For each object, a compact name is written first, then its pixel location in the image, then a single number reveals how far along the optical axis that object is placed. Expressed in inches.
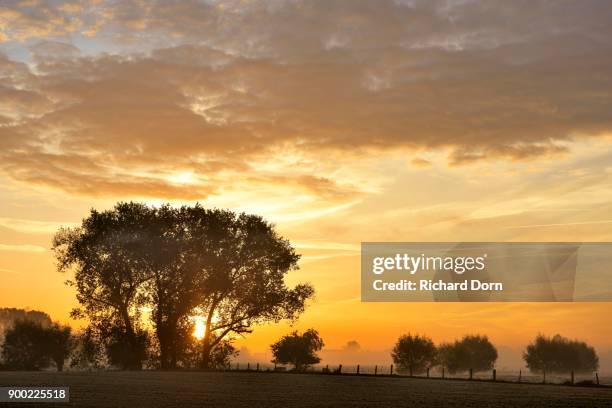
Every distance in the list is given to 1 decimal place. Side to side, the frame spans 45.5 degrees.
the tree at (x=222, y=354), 3191.4
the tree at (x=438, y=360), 7480.3
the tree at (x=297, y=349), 4576.8
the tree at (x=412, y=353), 6717.5
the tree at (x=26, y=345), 5022.1
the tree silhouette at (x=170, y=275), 3041.3
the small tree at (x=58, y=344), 5088.6
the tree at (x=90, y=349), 3056.1
